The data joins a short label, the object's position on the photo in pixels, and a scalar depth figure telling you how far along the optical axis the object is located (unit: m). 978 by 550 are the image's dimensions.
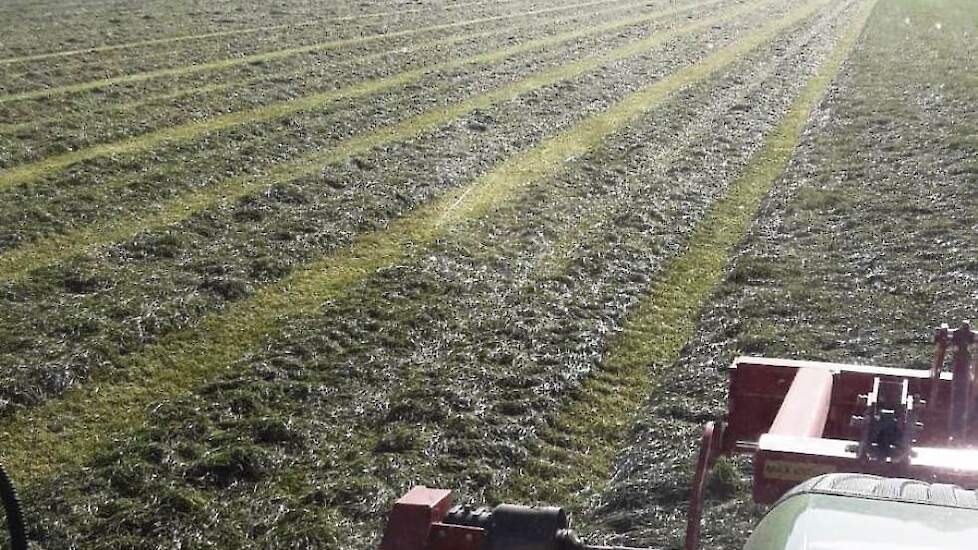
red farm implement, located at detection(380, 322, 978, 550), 2.39
